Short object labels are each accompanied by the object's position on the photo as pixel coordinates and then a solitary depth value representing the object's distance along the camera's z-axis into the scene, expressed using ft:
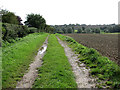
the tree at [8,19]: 132.95
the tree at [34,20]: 218.61
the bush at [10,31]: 64.49
